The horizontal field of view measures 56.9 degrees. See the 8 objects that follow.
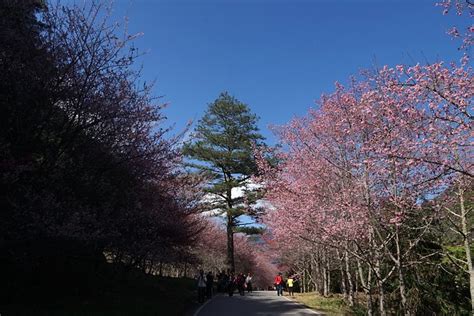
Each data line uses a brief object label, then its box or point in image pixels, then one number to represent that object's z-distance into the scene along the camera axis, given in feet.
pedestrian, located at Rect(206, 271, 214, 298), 72.11
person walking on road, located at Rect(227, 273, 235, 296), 83.08
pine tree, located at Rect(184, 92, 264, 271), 118.93
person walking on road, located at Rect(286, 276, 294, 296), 85.74
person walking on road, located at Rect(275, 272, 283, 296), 86.48
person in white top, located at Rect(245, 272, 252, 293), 103.24
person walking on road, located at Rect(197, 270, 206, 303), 63.46
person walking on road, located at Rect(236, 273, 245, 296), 87.35
